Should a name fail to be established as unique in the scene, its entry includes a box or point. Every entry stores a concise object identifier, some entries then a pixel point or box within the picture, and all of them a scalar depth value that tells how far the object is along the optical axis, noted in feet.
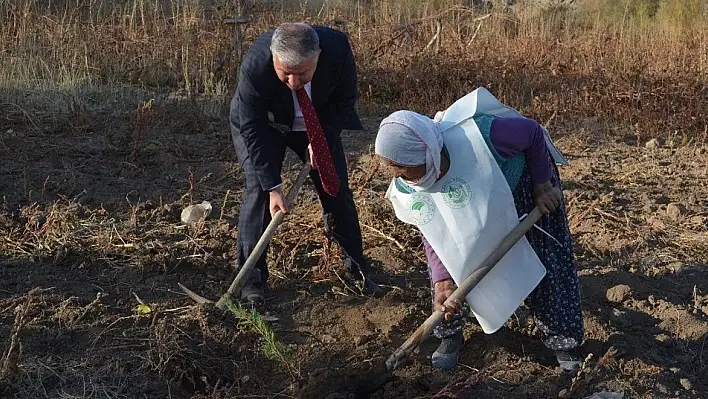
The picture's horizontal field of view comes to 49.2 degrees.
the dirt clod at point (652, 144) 21.72
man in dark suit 10.62
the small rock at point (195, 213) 16.29
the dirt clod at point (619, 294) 13.05
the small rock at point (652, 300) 12.85
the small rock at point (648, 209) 16.92
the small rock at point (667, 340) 11.76
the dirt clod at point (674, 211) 16.53
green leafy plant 10.89
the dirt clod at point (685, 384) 10.59
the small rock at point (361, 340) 11.92
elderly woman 8.81
